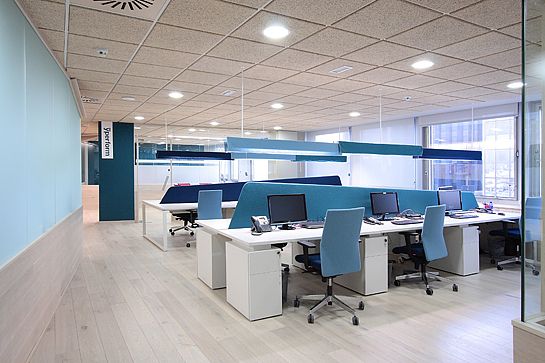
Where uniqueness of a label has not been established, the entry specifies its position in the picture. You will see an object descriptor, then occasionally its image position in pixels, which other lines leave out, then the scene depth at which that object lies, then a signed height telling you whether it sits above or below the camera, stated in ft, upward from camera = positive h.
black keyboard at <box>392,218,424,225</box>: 15.01 -1.83
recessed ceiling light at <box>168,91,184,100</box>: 20.08 +4.73
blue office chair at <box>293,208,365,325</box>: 11.25 -2.31
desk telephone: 12.59 -1.61
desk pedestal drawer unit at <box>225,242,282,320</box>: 11.21 -3.26
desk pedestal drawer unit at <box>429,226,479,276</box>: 16.11 -3.24
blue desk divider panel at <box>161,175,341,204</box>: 25.94 -1.00
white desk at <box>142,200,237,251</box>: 21.52 -1.82
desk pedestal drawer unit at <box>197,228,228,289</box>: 14.35 -3.19
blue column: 32.96 +0.11
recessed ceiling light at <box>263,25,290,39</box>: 10.91 +4.49
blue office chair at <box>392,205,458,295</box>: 13.69 -2.68
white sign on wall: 32.55 +3.60
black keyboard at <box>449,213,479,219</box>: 16.91 -1.82
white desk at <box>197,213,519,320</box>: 11.26 -2.77
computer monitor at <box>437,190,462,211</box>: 18.04 -1.07
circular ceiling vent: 9.09 +4.44
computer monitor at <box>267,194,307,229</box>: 13.51 -1.17
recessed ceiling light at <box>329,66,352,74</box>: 15.03 +4.57
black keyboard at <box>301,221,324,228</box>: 13.91 -1.79
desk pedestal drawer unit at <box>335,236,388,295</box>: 13.58 -3.43
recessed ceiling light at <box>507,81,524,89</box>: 17.97 +4.62
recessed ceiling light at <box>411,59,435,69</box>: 14.35 +4.57
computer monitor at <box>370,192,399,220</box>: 16.03 -1.17
